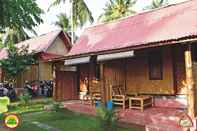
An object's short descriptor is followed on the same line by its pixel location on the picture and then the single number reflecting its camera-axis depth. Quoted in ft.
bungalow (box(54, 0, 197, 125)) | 21.10
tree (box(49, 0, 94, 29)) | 52.71
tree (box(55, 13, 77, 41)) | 76.33
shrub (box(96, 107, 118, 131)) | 17.72
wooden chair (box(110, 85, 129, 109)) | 25.05
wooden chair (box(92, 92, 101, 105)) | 28.16
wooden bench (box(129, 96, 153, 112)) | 23.52
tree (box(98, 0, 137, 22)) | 74.75
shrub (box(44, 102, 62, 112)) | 26.62
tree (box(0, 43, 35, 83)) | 40.46
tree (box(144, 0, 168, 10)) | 74.47
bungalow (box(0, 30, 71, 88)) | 47.91
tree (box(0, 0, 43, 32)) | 25.35
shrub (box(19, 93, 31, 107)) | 32.62
